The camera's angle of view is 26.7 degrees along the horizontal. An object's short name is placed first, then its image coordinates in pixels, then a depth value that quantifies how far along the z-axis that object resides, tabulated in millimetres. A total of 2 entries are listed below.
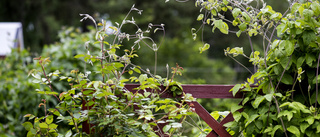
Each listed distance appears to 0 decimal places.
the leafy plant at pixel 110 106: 4383
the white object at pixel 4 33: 16553
